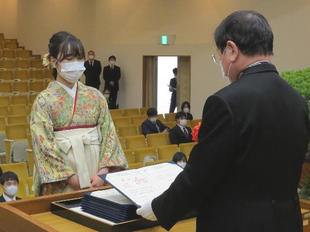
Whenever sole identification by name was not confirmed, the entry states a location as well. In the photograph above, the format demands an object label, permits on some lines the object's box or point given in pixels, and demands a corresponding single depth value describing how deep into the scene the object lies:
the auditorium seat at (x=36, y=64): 13.16
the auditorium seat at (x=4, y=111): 9.02
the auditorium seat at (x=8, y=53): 13.32
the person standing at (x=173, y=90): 11.86
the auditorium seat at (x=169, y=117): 10.13
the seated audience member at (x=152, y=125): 8.60
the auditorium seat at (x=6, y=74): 11.93
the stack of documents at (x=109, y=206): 1.62
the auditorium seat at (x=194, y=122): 9.33
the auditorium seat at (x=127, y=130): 8.47
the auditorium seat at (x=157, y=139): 7.89
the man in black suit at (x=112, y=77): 12.16
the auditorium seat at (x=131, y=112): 10.38
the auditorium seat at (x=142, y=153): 6.80
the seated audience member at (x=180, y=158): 5.82
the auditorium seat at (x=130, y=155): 6.73
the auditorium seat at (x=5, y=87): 11.02
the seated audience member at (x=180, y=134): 8.02
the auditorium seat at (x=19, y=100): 10.16
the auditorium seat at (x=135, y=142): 7.63
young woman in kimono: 2.46
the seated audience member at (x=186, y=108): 9.99
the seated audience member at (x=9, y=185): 4.59
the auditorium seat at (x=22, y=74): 12.26
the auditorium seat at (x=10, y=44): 14.15
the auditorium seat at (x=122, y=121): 9.16
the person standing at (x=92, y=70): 12.09
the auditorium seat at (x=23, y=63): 12.94
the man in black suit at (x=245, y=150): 1.34
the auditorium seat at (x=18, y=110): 9.27
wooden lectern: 1.65
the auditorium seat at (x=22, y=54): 13.66
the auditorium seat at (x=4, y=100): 9.84
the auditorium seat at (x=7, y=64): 12.62
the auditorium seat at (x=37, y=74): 12.50
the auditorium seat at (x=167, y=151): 7.10
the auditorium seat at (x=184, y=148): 7.40
